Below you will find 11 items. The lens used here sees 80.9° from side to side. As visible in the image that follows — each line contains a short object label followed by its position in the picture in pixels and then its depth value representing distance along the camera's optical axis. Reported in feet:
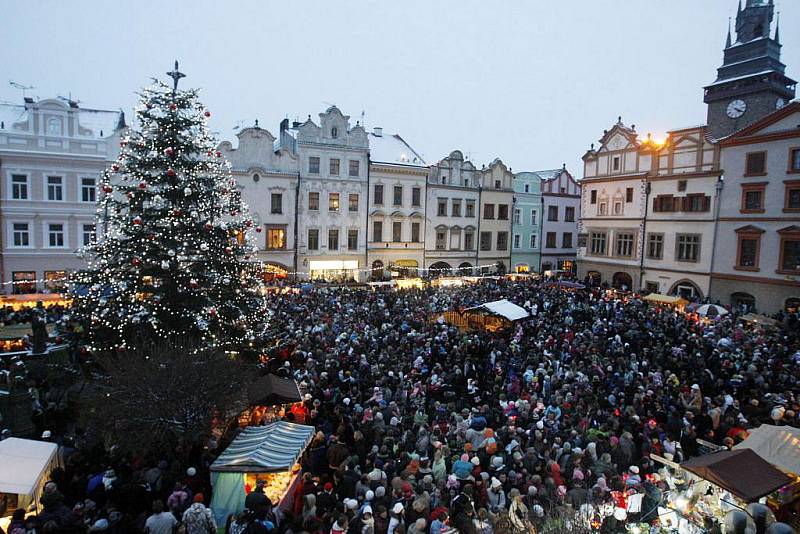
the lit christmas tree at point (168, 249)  40.27
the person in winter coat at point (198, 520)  21.98
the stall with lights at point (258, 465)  25.49
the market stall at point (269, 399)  35.06
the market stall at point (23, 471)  23.81
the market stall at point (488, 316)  64.54
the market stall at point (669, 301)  78.39
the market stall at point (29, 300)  70.01
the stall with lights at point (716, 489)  23.22
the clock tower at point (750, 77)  94.89
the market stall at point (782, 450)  26.23
